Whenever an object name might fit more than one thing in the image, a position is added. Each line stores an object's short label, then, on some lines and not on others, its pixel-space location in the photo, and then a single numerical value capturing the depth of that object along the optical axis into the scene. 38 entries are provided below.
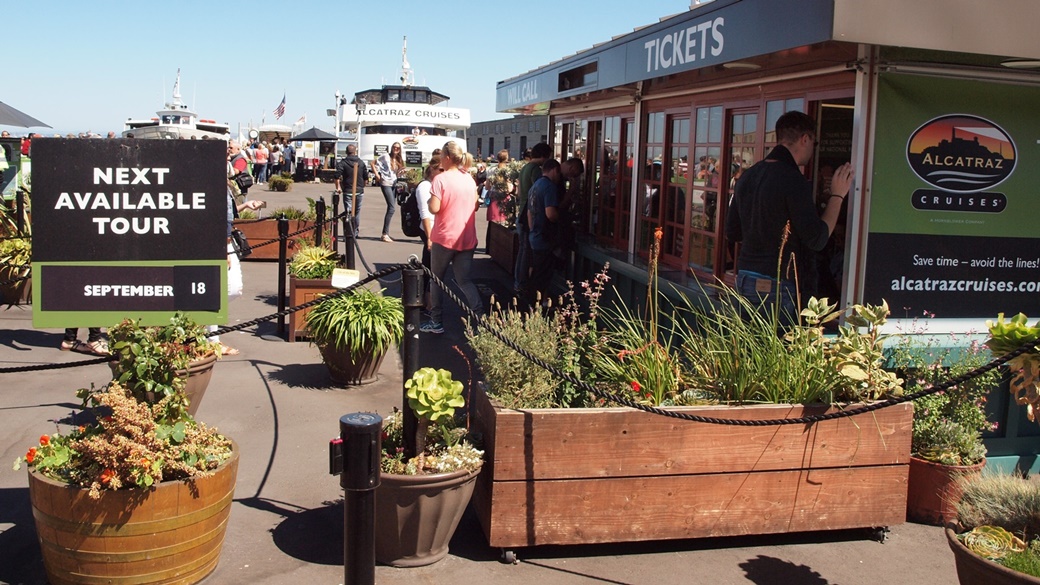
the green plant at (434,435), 4.42
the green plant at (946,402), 5.07
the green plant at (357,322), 7.43
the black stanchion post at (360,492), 3.59
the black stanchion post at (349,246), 9.84
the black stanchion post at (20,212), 10.92
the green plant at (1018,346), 3.97
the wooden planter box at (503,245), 13.65
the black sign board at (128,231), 4.74
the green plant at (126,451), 3.98
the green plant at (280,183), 32.78
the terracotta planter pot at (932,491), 4.98
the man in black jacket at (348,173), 15.37
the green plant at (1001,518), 3.62
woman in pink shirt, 8.84
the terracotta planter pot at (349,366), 7.58
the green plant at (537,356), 4.74
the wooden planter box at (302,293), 9.23
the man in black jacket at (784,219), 5.46
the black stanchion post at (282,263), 9.48
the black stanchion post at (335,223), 11.99
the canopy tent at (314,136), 41.66
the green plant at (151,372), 4.40
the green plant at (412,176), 23.01
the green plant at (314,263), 9.39
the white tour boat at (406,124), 36.59
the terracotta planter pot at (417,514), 4.34
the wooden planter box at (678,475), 4.50
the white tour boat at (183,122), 46.75
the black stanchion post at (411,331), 4.47
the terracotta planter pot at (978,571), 3.36
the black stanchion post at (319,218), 11.22
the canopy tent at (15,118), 15.60
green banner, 5.45
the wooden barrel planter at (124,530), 3.99
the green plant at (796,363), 4.79
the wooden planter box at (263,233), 15.14
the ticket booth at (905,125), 4.61
